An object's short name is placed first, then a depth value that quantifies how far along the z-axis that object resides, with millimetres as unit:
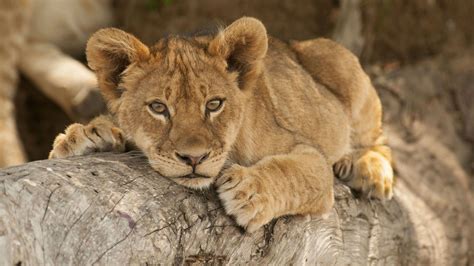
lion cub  7234
